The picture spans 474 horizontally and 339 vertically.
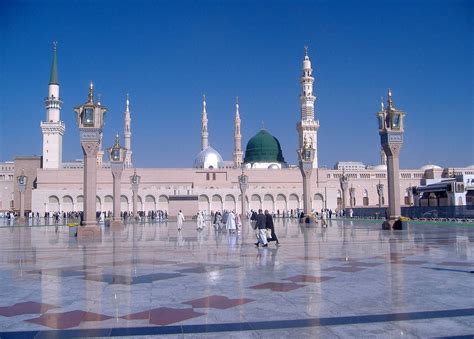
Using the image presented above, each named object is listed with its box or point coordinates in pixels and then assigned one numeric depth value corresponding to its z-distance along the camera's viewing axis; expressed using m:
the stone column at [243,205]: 39.03
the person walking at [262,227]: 12.15
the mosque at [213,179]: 59.34
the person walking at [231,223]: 19.58
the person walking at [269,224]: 12.36
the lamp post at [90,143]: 17.16
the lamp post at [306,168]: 27.78
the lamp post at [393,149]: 19.75
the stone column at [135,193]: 37.16
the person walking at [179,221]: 21.79
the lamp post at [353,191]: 65.16
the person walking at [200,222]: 22.03
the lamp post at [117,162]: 26.56
